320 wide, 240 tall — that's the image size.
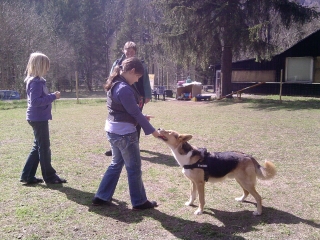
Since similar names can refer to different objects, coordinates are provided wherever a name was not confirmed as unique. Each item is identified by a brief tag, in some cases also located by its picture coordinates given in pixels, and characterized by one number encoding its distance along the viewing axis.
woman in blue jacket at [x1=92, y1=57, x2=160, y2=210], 3.58
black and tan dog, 3.81
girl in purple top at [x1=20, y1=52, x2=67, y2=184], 4.39
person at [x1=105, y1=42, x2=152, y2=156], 5.30
